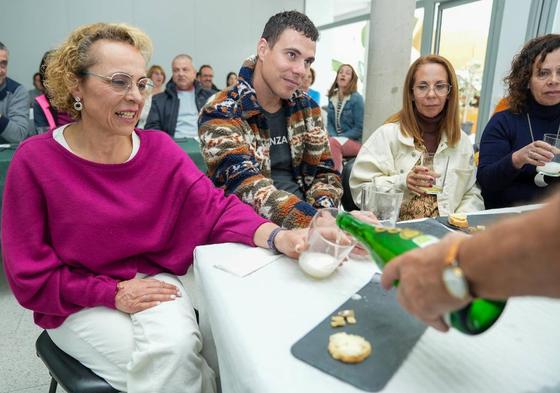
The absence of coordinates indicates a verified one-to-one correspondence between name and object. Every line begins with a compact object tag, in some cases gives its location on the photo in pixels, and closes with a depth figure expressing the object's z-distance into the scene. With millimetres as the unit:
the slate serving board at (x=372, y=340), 659
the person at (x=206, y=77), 6180
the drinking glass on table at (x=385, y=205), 1163
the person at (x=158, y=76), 5918
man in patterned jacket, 1570
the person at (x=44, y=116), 2641
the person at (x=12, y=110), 3205
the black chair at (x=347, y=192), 2213
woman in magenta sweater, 1117
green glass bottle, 550
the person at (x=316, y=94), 7746
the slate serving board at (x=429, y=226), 1345
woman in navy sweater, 1996
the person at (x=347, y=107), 5661
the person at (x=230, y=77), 7145
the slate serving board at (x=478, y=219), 1430
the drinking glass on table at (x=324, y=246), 997
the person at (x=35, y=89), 5960
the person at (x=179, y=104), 4164
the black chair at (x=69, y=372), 1077
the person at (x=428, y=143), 2023
